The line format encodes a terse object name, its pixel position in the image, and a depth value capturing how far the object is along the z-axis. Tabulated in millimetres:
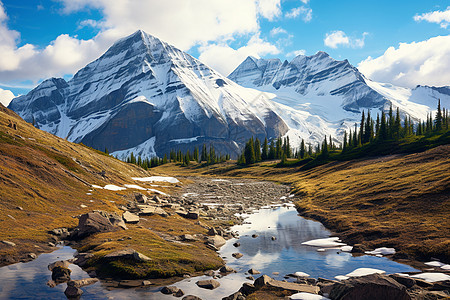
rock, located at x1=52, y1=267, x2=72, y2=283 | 18312
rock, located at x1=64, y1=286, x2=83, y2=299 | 16203
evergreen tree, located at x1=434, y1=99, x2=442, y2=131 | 150425
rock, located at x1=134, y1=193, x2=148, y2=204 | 49525
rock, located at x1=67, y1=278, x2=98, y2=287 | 17234
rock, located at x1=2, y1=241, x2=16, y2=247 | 23125
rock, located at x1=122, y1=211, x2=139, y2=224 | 33469
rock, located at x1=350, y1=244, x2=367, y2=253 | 26547
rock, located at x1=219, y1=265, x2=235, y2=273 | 21409
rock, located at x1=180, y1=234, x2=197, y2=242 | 28438
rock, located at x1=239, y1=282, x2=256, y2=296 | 17406
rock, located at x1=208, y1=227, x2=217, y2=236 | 32044
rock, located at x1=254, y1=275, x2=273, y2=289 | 17812
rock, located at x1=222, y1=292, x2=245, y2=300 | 16100
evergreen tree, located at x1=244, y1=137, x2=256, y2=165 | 197625
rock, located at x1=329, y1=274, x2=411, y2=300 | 13922
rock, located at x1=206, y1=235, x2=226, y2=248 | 28375
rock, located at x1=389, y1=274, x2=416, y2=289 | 17078
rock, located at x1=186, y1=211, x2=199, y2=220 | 41131
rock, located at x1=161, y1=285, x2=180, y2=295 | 17156
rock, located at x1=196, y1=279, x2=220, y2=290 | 18262
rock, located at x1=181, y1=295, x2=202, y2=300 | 16297
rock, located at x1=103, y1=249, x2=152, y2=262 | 20375
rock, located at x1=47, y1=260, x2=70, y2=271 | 19828
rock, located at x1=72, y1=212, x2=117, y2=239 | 27984
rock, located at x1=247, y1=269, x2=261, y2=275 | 21141
